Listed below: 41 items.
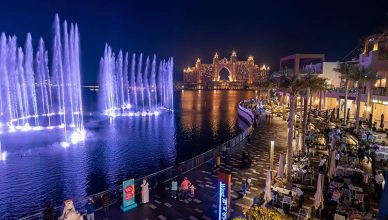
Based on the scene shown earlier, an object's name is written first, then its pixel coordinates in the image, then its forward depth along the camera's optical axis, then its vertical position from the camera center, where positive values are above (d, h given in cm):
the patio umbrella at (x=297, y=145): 2118 -493
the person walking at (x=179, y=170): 1686 -526
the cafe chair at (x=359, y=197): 1237 -511
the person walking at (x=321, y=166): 1727 -519
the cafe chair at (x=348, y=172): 1564 -505
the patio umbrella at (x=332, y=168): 1577 -490
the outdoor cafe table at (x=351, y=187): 1291 -502
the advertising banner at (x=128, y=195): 1264 -515
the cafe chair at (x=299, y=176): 1623 -548
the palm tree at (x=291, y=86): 1696 -20
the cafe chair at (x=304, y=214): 1123 -538
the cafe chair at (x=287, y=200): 1249 -531
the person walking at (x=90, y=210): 1130 -518
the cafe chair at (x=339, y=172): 1587 -515
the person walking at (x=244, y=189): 1462 -564
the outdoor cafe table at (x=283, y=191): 1319 -522
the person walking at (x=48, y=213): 1091 -507
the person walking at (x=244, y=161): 1928 -542
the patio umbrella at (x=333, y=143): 1891 -421
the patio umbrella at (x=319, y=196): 1189 -489
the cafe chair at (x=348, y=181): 1416 -505
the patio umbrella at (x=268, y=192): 1281 -507
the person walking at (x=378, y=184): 1330 -489
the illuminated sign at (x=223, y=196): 1083 -443
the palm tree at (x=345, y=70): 3484 +157
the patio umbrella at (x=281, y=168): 1567 -482
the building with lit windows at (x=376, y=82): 3496 +30
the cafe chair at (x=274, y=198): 1303 -544
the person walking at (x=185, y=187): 1398 -522
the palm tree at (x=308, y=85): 1731 -16
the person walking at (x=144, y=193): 1343 -530
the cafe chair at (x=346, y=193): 1293 -520
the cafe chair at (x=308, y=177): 1603 -548
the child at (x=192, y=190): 1423 -547
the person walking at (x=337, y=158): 1779 -489
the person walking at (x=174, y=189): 1402 -537
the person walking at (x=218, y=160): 1878 -521
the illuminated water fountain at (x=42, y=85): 3712 -66
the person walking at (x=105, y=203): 1236 -532
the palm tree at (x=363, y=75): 3244 +86
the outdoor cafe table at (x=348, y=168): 1535 -489
